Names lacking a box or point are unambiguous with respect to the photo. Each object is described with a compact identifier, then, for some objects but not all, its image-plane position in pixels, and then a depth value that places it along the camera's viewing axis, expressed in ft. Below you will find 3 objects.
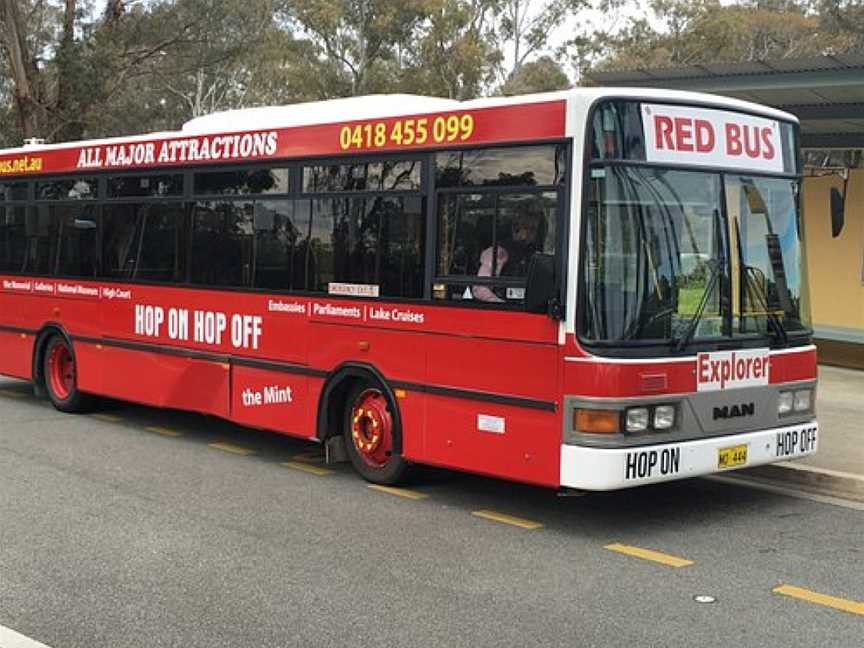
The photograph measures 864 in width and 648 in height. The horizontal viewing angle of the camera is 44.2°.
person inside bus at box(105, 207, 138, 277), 34.65
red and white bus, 21.44
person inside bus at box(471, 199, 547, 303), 22.36
